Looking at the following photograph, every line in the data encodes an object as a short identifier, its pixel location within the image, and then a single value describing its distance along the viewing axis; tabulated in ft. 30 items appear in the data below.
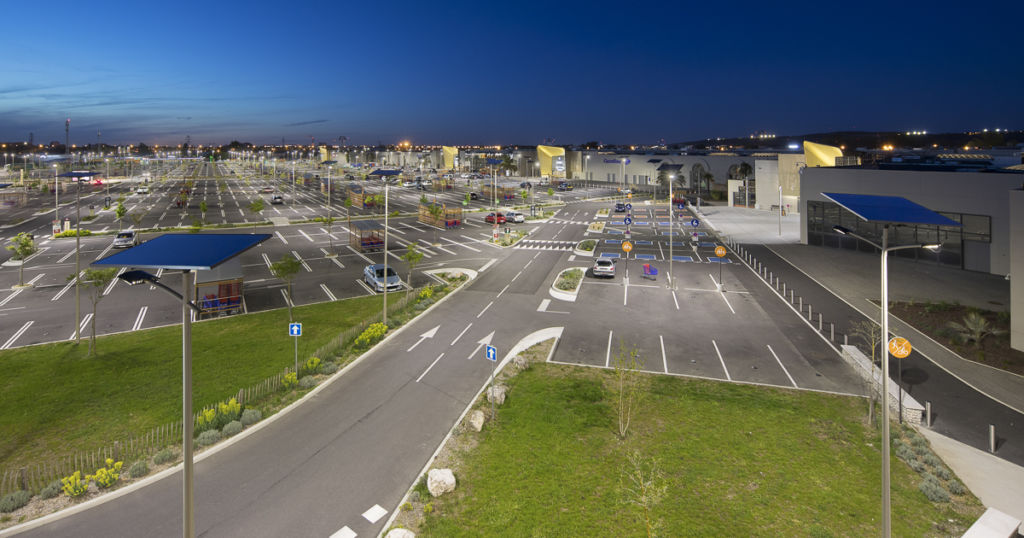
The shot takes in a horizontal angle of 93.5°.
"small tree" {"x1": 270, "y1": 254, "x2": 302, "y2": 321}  101.19
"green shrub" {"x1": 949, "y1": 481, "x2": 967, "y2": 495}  46.88
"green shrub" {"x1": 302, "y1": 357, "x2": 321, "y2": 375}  74.64
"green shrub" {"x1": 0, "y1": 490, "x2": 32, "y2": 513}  44.45
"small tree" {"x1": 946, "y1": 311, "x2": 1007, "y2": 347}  81.00
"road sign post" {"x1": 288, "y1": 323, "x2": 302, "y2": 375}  71.31
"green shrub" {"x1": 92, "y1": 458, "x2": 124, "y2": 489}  47.42
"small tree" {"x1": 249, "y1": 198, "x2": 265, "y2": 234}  243.77
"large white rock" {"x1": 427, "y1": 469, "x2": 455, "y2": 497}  46.98
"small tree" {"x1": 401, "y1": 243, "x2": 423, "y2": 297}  117.15
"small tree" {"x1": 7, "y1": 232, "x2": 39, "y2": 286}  124.88
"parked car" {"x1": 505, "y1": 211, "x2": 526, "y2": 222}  245.65
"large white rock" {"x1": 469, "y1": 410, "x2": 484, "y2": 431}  58.54
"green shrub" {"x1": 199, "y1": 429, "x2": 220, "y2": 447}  55.52
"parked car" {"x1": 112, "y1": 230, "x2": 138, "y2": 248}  168.14
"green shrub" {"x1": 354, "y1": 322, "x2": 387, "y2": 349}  85.25
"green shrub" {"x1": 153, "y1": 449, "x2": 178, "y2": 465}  52.11
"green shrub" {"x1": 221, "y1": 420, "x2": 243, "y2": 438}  57.62
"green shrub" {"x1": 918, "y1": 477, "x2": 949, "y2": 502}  45.65
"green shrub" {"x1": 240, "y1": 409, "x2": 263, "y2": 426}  60.08
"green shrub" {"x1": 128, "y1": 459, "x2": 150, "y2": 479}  50.01
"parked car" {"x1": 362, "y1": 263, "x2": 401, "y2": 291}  123.03
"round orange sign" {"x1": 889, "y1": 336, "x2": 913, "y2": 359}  59.74
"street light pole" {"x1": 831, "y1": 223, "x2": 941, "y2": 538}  35.04
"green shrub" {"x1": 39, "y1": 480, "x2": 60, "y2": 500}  46.50
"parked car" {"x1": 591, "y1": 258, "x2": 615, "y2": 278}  135.64
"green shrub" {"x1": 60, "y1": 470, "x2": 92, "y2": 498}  45.93
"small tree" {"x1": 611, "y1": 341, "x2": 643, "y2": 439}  58.18
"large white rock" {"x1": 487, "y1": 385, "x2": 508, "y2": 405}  63.87
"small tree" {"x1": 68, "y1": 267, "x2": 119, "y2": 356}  82.77
